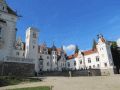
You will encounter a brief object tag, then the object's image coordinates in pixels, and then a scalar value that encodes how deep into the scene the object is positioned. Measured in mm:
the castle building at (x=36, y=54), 21468
